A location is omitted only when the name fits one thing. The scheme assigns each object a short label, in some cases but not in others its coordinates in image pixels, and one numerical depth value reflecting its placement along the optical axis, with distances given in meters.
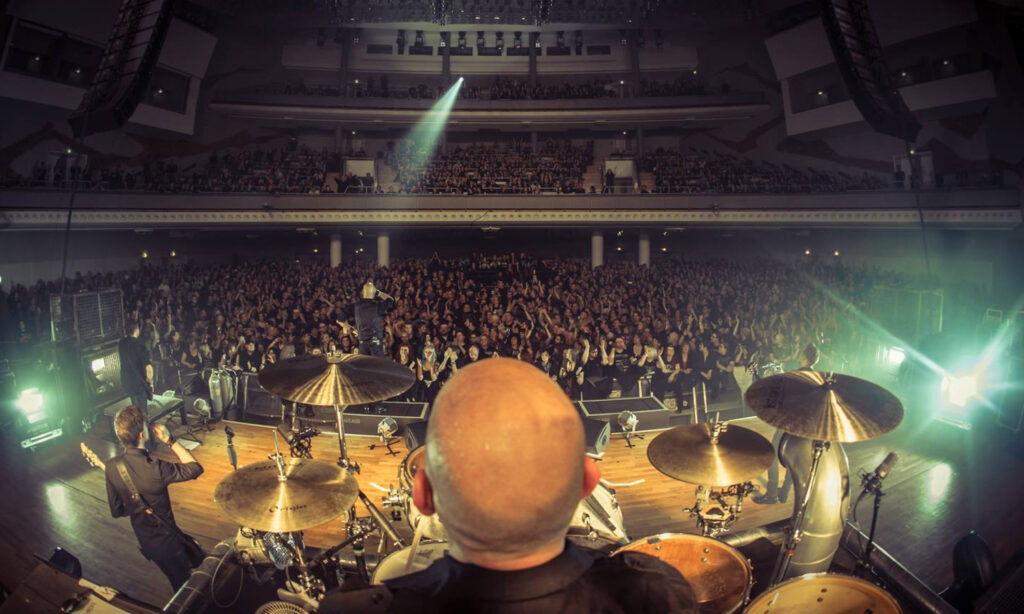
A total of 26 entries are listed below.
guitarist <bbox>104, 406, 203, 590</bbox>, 3.59
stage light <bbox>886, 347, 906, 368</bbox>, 8.38
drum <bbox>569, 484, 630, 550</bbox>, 3.57
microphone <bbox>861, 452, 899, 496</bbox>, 3.10
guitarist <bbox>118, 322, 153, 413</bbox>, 7.28
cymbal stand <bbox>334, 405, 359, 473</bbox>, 3.86
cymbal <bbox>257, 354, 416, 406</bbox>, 3.48
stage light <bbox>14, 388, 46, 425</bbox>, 6.83
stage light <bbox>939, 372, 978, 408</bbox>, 7.12
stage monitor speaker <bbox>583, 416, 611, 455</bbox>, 6.29
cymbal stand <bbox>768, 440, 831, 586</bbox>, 3.15
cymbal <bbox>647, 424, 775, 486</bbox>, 3.11
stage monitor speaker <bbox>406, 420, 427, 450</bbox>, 5.48
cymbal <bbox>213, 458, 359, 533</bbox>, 2.82
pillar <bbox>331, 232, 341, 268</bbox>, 18.88
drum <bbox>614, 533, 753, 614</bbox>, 2.75
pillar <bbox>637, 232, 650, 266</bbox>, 19.02
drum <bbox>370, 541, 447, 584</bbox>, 2.81
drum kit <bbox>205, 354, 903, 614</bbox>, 2.74
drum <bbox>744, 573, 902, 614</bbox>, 2.31
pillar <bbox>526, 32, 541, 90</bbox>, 23.88
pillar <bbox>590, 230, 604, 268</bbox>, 19.02
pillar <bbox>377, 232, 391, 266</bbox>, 18.81
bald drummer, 1.05
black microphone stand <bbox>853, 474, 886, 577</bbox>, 3.64
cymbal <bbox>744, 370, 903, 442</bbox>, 2.73
